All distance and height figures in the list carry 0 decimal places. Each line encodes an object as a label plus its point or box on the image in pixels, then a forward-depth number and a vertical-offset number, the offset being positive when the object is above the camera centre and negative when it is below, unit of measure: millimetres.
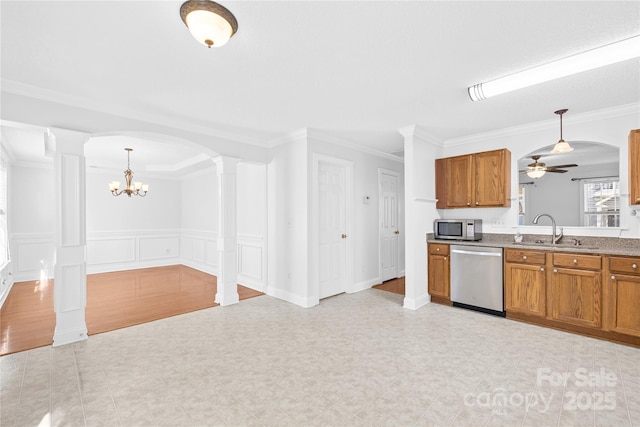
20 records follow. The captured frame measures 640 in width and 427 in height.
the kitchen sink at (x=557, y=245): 3485 -427
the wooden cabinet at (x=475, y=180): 4117 +478
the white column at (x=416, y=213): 4195 -12
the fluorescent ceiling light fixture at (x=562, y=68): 2176 +1191
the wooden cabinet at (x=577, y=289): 3119 -874
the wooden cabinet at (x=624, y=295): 2908 -864
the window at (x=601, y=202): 3635 +119
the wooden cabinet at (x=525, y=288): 3480 -949
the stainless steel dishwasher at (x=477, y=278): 3814 -909
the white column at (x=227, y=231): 4445 -269
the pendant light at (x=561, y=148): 3038 +666
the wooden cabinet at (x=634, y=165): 3193 +501
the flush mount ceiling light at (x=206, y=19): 1719 +1170
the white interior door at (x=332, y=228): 4688 -254
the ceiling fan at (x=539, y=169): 4113 +620
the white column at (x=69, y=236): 3055 -230
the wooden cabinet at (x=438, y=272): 4305 -903
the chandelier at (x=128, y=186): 5860 +609
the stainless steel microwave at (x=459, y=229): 4227 -252
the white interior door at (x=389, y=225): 5742 -255
